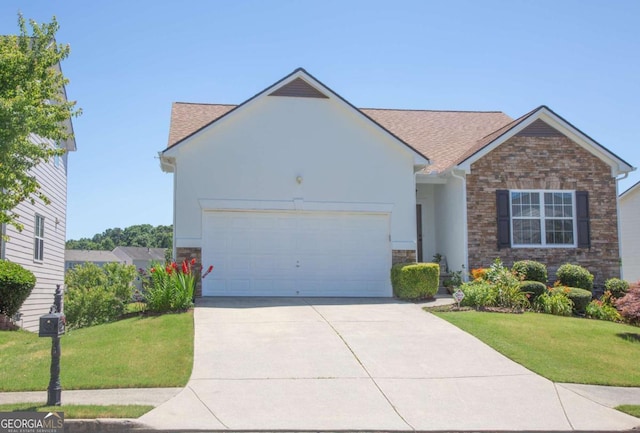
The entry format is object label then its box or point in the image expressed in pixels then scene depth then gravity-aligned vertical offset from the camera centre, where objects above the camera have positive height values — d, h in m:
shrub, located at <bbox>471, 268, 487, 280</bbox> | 17.47 -0.68
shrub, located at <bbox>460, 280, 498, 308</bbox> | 15.39 -1.14
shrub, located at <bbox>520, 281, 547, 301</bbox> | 16.12 -0.99
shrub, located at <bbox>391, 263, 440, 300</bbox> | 16.75 -0.83
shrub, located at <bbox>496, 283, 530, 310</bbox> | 15.67 -1.21
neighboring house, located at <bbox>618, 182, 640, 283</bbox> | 26.20 +0.76
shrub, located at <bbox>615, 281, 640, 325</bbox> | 13.92 -1.25
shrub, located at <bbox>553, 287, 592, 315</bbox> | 16.19 -1.24
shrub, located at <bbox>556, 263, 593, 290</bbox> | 17.75 -0.77
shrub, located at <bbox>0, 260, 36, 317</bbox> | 15.16 -0.94
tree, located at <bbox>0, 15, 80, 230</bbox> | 9.96 +2.46
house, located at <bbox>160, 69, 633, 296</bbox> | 17.42 +1.56
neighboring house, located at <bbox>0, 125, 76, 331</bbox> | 18.42 +0.31
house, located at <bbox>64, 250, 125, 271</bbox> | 68.00 -0.82
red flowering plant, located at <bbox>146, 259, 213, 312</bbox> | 13.96 -0.91
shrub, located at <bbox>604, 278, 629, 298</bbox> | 17.86 -1.08
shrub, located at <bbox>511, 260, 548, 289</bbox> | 17.56 -0.60
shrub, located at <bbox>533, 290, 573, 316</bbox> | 15.64 -1.37
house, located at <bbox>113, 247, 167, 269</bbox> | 72.88 -0.66
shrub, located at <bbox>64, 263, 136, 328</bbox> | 16.98 -1.37
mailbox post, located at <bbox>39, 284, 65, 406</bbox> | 7.89 -1.25
